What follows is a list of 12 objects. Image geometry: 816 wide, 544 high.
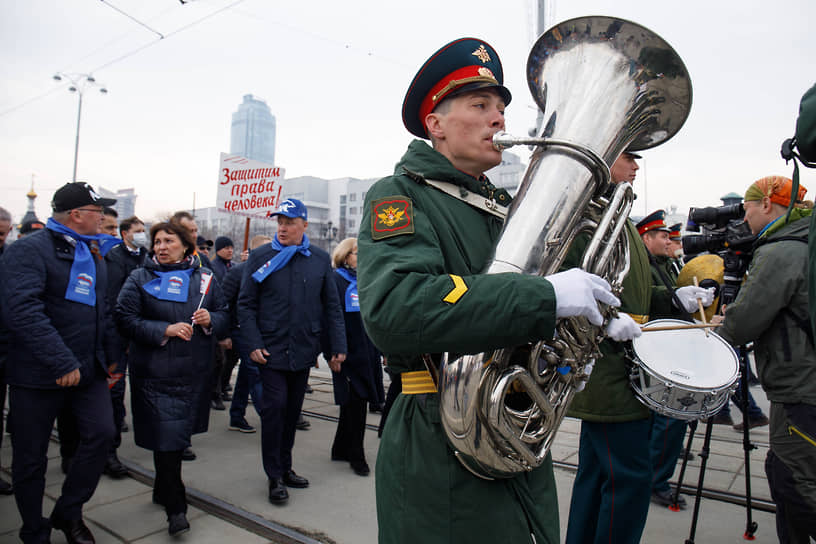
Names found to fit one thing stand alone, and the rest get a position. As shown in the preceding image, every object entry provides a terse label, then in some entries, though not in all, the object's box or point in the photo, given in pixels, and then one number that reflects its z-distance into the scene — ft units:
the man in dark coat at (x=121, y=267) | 14.42
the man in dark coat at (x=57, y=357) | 10.25
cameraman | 8.39
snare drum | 8.61
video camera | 12.20
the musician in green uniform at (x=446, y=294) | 4.19
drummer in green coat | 8.85
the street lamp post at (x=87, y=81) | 59.30
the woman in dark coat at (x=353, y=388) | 15.47
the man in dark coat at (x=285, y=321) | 13.73
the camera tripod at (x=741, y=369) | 10.43
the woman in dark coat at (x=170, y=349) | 11.52
